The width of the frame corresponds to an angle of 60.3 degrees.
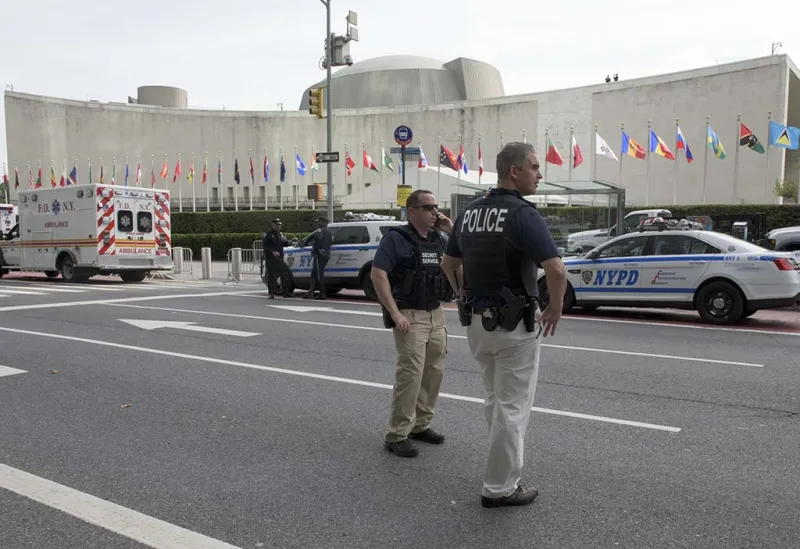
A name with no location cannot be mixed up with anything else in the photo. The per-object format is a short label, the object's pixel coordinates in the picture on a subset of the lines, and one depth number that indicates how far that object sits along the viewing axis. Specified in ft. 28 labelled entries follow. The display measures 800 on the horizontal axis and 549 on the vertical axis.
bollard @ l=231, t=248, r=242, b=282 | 67.67
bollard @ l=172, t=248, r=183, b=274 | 75.41
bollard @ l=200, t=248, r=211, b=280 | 70.85
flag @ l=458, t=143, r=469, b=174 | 119.87
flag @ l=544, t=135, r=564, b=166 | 107.65
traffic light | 66.81
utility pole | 64.39
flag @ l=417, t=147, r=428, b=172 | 120.39
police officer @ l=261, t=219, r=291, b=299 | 50.70
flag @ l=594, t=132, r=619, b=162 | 107.39
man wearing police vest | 11.47
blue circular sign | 62.59
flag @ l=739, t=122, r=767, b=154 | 98.17
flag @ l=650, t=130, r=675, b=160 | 107.92
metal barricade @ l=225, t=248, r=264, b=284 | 67.87
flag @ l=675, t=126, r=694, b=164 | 109.19
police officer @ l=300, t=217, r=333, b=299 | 48.85
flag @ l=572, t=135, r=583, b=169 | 115.40
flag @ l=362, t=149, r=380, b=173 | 126.31
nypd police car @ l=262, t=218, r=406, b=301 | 48.67
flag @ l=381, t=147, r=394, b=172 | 124.34
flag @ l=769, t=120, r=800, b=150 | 97.71
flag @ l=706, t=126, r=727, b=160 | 107.40
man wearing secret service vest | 14.76
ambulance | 62.90
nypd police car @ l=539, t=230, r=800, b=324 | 34.47
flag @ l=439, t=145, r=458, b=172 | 109.09
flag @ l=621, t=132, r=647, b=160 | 111.11
